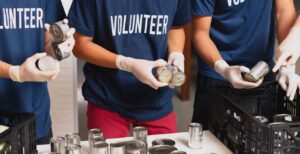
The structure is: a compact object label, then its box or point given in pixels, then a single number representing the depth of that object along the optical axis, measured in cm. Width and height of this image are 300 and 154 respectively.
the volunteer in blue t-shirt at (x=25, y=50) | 405
